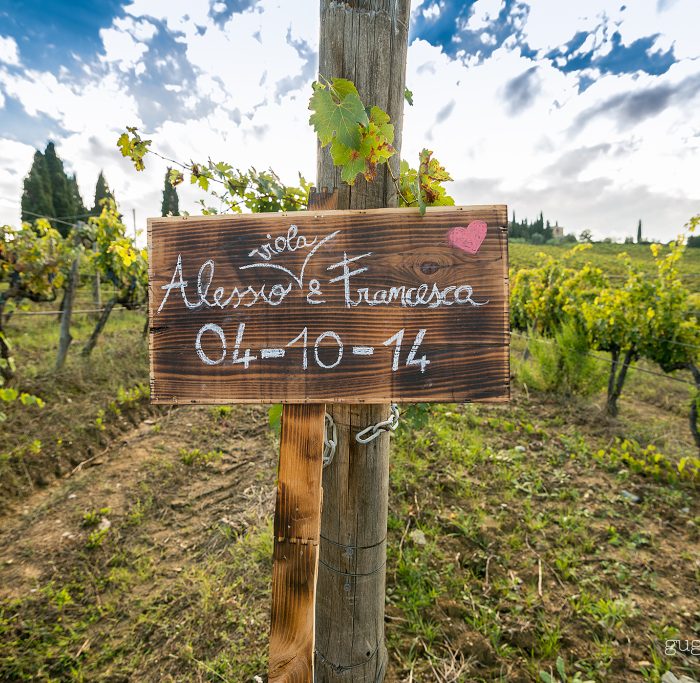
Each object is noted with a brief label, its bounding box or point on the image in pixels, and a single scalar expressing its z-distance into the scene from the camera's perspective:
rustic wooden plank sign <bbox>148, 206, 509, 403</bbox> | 1.07
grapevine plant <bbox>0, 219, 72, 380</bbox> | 5.30
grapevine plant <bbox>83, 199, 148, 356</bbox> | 6.66
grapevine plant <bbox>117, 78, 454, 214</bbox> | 1.03
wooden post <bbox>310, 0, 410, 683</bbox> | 1.16
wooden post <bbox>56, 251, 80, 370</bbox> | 5.88
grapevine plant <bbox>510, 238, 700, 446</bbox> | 4.58
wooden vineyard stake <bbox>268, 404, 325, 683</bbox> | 0.98
